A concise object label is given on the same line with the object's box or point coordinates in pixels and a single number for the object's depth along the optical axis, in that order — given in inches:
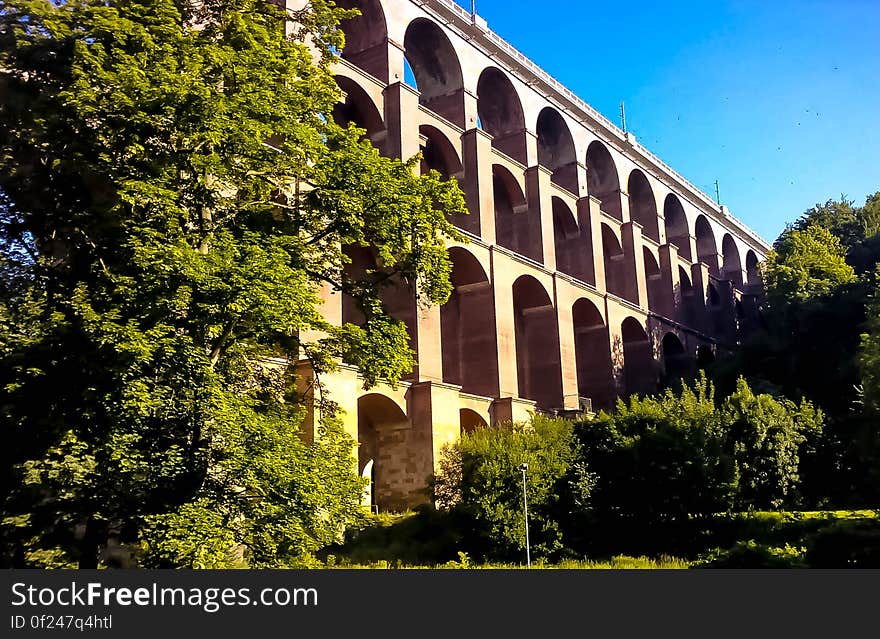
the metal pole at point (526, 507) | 781.3
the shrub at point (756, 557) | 680.4
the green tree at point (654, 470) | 922.7
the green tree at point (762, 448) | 1050.1
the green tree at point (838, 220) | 1923.0
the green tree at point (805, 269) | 1560.0
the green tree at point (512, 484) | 831.7
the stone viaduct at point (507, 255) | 1087.0
